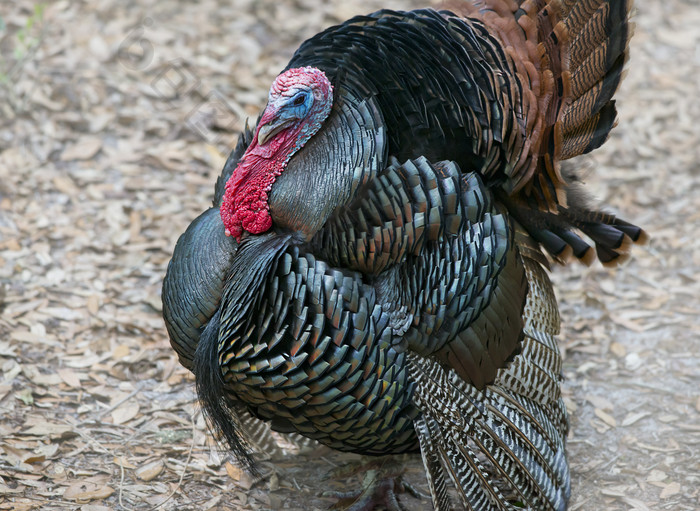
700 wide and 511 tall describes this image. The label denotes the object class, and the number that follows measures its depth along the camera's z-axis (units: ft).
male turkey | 19.98
